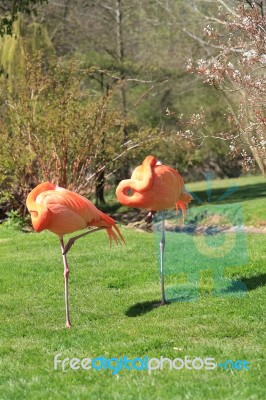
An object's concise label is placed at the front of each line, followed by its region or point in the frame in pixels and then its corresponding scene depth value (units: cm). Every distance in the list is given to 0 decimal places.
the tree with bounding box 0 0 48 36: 2925
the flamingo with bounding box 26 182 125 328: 1523
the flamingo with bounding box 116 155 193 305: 1612
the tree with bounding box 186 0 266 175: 1959
